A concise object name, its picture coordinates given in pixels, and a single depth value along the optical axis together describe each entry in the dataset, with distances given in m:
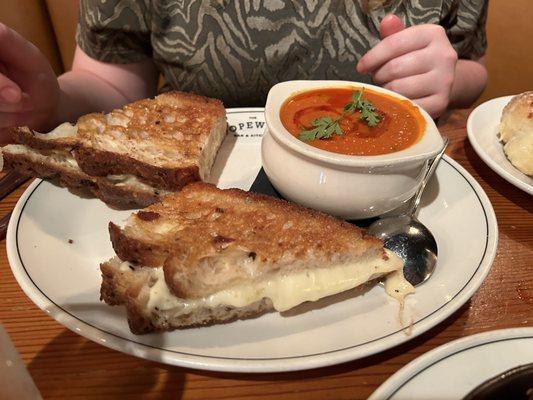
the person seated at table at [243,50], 0.37
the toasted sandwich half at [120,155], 0.32
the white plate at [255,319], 0.22
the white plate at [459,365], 0.18
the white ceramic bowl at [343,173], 0.27
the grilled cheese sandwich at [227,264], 0.23
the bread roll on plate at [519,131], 0.36
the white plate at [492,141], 0.34
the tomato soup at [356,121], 0.28
